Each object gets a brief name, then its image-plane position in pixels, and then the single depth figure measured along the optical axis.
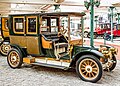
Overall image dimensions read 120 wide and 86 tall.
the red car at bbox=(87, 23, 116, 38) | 21.84
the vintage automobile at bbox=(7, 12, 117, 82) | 5.03
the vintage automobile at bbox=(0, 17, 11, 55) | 8.83
